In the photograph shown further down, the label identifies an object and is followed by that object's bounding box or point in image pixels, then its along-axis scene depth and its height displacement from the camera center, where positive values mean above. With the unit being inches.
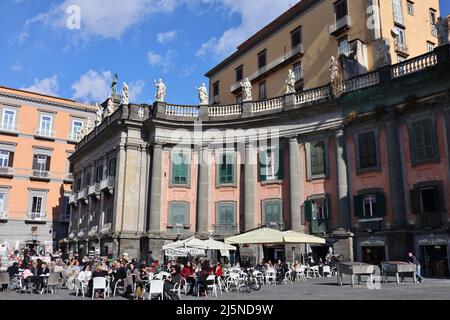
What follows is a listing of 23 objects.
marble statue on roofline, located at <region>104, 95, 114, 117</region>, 1422.4 +438.4
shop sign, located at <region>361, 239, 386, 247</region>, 912.3 -4.9
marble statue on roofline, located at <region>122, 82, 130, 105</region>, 1243.2 +421.1
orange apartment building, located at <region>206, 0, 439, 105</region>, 1112.8 +576.2
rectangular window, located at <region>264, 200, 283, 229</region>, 1104.2 +67.9
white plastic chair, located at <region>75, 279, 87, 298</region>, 637.3 -69.7
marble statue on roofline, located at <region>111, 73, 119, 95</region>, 1625.5 +583.8
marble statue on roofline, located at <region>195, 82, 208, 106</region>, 1232.9 +413.6
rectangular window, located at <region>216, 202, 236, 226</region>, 1162.0 +71.1
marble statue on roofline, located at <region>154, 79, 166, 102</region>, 1224.7 +422.5
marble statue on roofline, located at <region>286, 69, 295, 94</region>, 1135.6 +413.4
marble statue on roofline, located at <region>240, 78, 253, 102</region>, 1205.8 +417.0
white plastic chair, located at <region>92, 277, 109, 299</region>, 593.9 -59.5
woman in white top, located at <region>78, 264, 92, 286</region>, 644.7 -55.5
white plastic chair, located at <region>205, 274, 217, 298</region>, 618.0 -60.8
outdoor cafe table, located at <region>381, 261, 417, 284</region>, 681.6 -43.3
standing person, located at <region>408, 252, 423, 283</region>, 726.6 -38.9
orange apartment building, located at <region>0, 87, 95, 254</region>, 1728.6 +304.2
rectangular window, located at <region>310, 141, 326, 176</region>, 1056.2 +201.8
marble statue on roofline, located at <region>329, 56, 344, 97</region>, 1034.7 +383.8
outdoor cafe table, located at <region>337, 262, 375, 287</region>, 643.5 -42.1
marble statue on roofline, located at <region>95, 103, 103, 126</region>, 1535.7 +445.0
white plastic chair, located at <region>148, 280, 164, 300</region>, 545.1 -59.1
